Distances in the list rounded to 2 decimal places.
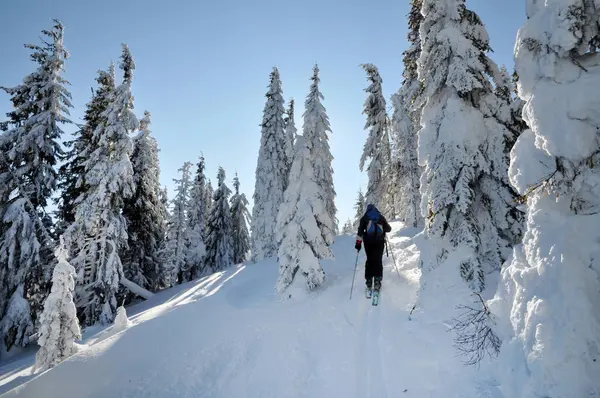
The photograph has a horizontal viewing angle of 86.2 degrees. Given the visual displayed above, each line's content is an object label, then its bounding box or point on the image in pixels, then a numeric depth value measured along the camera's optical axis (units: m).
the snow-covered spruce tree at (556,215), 3.35
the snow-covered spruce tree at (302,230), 11.99
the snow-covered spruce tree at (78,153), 20.92
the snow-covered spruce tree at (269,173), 30.09
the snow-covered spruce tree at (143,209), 23.03
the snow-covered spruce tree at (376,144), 25.69
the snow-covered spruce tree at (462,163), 7.81
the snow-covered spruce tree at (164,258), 29.02
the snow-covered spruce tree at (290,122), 30.82
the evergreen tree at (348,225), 79.38
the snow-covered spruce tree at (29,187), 16.62
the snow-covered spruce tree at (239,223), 40.53
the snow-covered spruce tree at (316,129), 14.12
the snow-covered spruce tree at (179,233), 36.16
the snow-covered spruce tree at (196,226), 37.03
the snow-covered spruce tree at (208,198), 42.25
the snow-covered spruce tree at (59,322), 12.17
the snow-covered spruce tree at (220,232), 37.28
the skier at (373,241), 9.40
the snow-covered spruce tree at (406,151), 21.11
